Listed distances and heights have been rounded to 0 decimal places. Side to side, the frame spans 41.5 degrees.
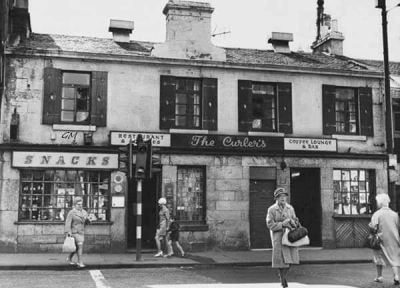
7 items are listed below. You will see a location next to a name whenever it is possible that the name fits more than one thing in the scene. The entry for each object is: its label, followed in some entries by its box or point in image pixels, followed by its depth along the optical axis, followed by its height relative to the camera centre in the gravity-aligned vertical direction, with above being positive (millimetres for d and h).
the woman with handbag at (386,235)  10469 -758
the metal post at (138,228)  14580 -888
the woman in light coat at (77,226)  13578 -781
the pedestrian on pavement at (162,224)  15586 -817
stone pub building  16797 +2015
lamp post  14953 +3348
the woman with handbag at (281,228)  9411 -559
